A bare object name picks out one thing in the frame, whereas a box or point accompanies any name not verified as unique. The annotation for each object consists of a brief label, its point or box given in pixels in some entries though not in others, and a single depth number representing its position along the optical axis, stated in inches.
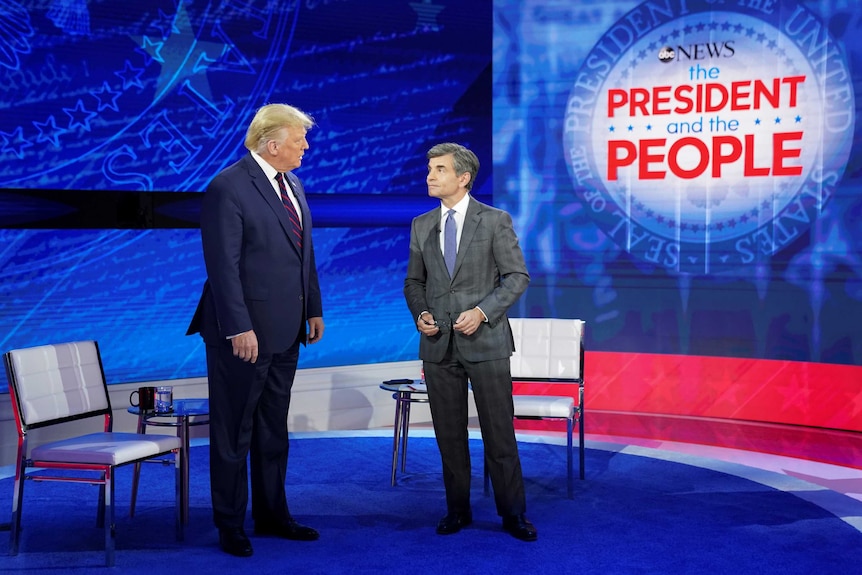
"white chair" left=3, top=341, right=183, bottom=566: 145.8
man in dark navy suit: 143.0
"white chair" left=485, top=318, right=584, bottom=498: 191.3
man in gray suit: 152.5
